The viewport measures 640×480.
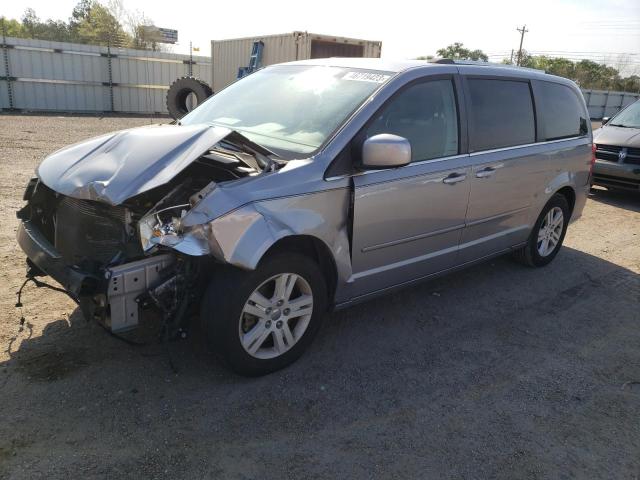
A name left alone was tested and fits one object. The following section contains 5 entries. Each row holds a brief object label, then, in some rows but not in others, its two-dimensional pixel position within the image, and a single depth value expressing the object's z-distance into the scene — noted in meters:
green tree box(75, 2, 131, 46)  38.12
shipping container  14.88
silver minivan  2.85
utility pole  55.96
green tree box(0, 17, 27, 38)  44.33
